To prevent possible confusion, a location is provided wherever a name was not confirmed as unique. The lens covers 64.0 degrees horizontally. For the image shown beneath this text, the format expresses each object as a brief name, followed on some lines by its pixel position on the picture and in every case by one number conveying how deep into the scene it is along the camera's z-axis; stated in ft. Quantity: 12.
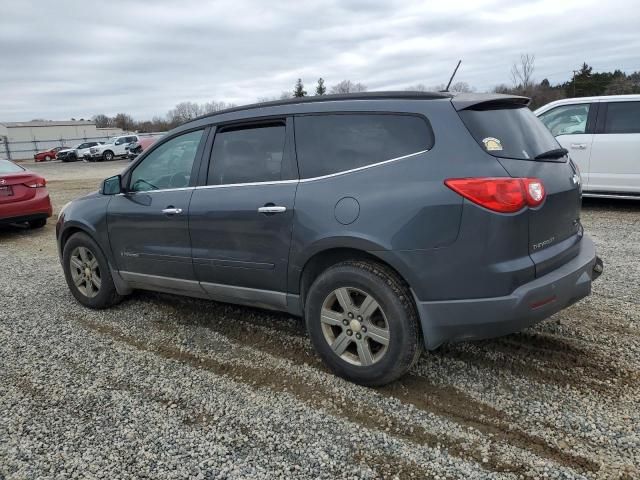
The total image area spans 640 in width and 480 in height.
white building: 272.72
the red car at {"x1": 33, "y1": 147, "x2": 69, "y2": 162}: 145.69
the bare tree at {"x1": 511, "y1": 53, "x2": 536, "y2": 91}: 202.22
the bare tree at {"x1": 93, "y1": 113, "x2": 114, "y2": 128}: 340.39
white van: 26.14
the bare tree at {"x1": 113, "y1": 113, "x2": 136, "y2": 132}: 314.37
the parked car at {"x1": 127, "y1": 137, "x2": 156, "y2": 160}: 116.89
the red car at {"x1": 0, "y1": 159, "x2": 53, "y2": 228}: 28.22
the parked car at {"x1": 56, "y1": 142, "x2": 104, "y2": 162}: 130.11
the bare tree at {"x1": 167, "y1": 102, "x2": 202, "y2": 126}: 270.83
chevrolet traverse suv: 9.04
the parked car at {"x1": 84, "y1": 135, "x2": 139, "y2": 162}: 122.31
